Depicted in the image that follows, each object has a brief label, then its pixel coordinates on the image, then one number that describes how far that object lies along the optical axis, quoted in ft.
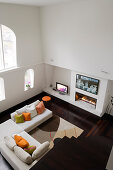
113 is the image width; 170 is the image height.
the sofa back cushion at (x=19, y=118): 17.81
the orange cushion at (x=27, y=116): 18.27
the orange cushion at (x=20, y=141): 13.82
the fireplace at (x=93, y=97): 19.26
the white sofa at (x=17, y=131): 12.92
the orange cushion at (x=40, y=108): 19.63
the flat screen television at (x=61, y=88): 25.18
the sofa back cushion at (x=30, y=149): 13.62
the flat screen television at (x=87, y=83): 19.94
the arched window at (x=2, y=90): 20.72
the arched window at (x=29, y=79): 24.69
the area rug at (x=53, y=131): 17.39
